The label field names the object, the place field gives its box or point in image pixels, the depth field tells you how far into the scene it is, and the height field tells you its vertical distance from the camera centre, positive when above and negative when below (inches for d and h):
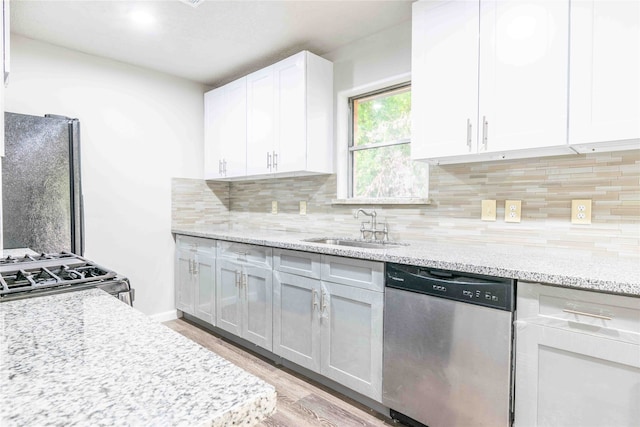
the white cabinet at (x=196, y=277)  123.1 -26.5
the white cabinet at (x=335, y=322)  76.6 -27.9
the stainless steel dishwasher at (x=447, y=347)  59.4 -25.6
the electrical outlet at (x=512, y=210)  80.0 -1.1
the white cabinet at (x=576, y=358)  49.4 -22.4
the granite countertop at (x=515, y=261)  51.5 -10.3
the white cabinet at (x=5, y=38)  52.2 +27.2
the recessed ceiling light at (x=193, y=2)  87.7 +49.4
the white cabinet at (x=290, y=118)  108.7 +27.5
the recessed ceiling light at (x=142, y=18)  93.7 +49.8
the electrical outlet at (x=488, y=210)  83.5 -1.2
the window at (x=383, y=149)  104.3 +17.2
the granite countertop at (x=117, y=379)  19.4 -11.3
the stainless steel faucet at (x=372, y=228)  103.0 -6.9
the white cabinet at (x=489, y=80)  64.9 +25.0
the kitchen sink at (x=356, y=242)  97.0 -10.9
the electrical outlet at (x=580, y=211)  71.2 -1.2
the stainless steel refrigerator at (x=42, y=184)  98.2 +5.4
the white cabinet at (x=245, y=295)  100.9 -27.3
